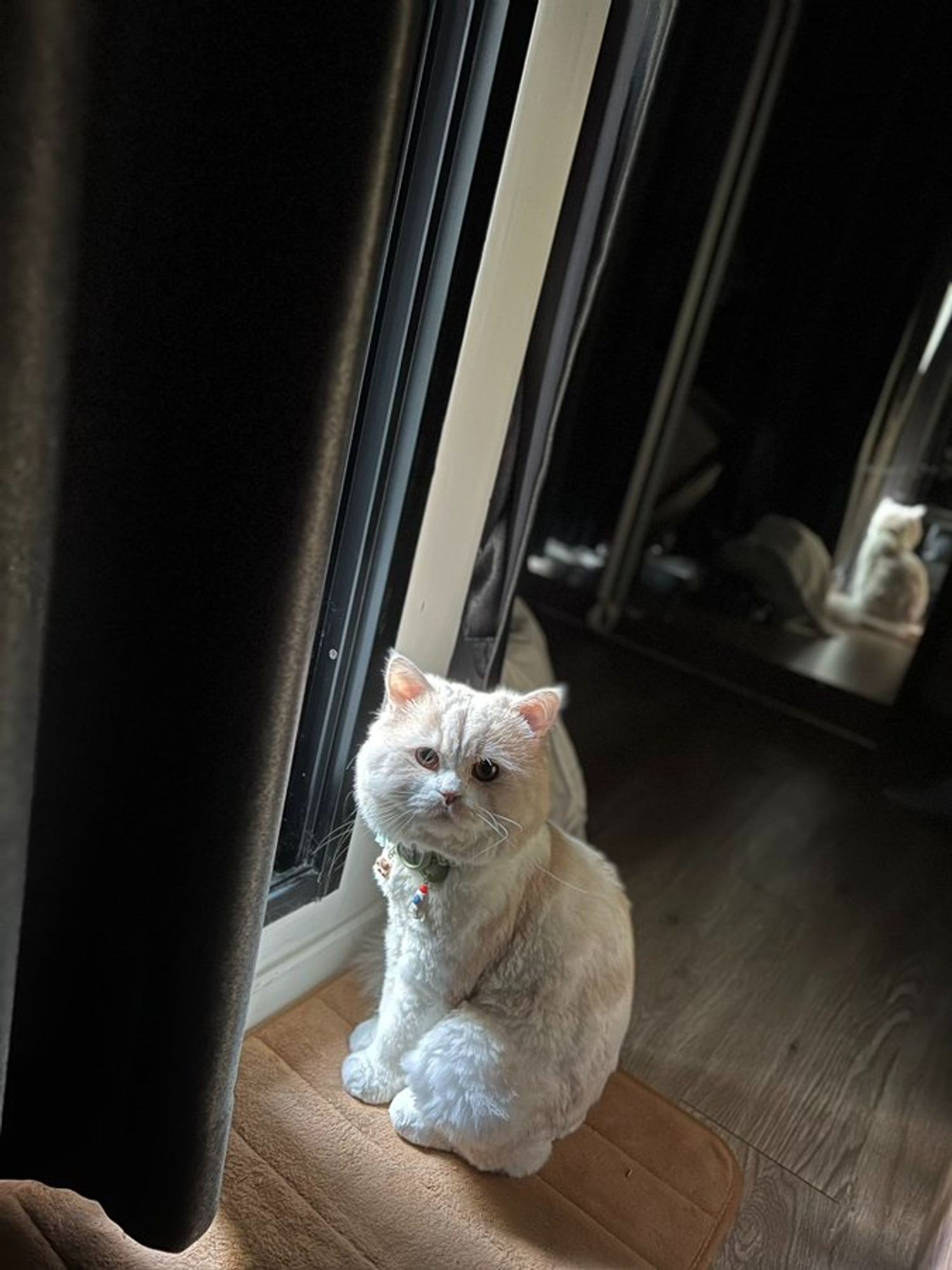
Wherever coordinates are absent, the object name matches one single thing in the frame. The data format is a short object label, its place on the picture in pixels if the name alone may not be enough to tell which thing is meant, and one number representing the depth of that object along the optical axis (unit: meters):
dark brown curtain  0.62
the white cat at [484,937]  1.00
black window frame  0.95
